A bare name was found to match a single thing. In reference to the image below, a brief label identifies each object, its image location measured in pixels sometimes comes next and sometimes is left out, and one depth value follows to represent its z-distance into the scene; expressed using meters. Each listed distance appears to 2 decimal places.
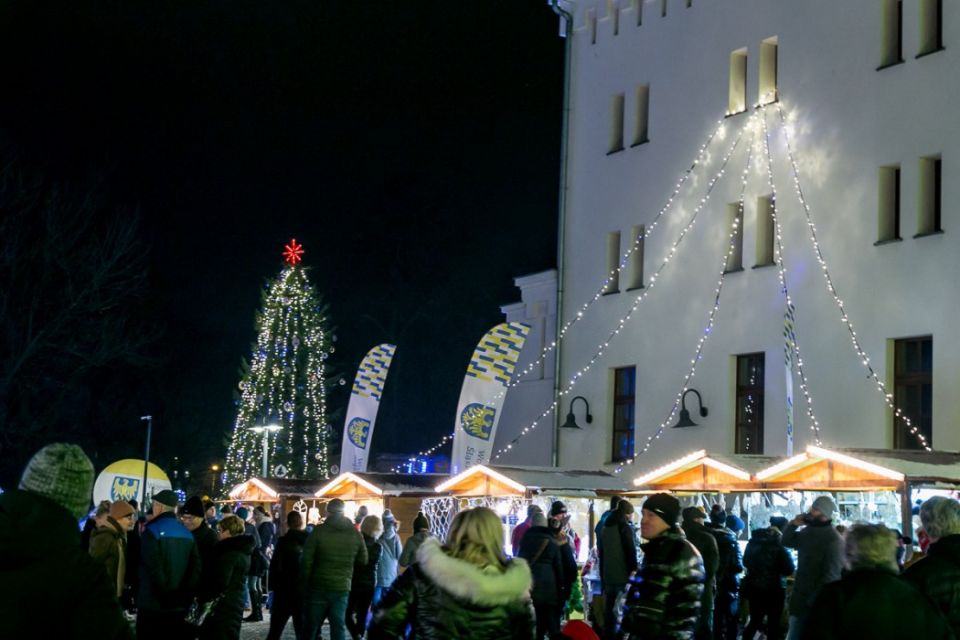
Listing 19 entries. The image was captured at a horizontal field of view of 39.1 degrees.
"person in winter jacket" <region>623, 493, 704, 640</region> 6.71
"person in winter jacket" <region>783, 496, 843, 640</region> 11.23
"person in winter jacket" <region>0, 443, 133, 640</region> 3.60
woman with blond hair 6.17
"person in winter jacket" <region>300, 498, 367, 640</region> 12.48
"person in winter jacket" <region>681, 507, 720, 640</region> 13.41
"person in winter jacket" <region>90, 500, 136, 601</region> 10.99
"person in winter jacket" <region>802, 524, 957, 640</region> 4.71
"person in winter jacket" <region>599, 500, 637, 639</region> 14.33
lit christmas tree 42.25
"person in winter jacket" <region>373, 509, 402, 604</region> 16.61
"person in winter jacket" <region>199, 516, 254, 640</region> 8.55
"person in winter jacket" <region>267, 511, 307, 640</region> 13.48
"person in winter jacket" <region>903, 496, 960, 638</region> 6.20
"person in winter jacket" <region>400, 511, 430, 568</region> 14.41
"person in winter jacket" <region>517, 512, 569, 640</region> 13.15
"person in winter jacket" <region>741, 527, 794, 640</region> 13.89
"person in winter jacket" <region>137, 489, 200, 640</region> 8.57
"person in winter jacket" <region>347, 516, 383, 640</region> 15.29
